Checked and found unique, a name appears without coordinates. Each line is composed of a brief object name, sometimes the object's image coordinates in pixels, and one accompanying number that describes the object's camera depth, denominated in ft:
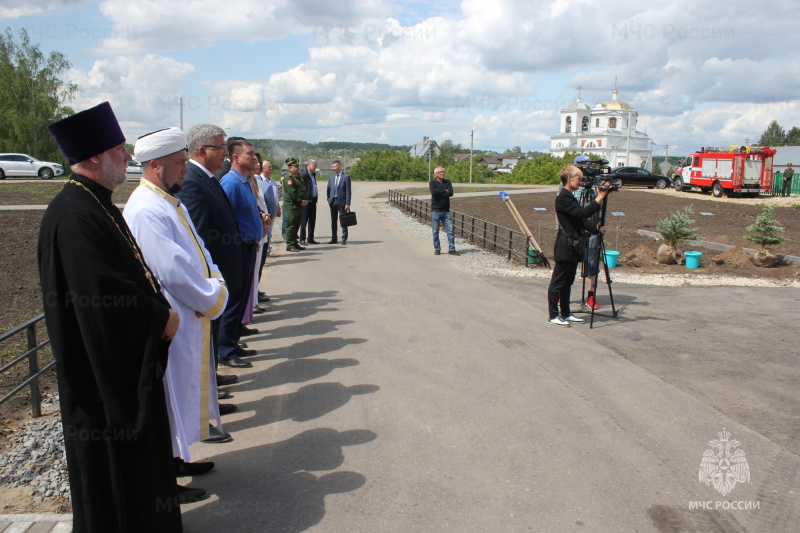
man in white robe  11.11
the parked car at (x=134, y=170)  131.27
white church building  333.01
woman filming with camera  23.43
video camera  26.00
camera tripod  25.30
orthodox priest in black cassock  8.36
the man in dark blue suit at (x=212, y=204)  16.17
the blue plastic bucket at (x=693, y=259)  39.04
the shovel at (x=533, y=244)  38.95
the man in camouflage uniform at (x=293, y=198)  43.65
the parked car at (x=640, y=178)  145.38
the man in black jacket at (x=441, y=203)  42.80
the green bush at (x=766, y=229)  39.42
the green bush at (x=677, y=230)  40.37
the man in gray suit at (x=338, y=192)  48.65
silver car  112.98
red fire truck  111.55
